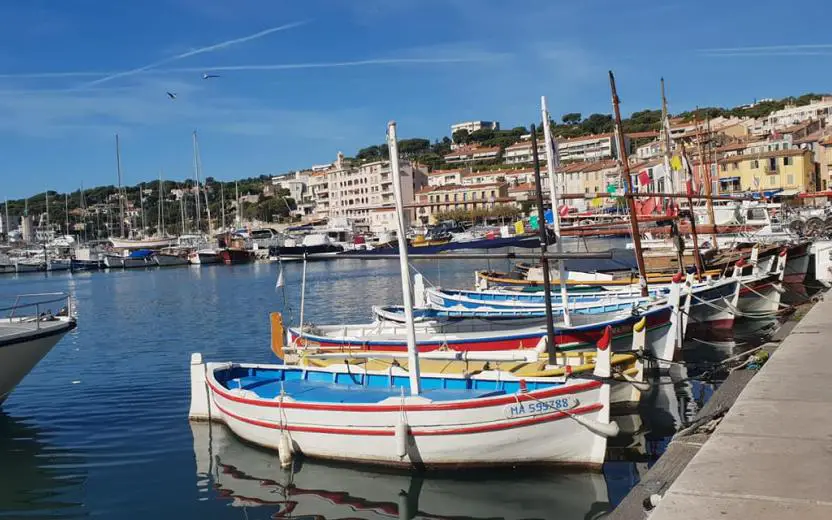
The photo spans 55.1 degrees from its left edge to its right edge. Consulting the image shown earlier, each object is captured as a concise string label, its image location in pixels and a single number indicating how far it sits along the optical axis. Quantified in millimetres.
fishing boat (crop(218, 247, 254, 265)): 106188
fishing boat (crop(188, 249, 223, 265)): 107125
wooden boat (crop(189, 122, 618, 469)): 11820
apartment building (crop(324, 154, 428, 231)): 150500
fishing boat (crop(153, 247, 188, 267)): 109300
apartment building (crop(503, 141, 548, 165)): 177000
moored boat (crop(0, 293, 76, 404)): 16734
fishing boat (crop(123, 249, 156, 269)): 109000
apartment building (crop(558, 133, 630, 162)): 157250
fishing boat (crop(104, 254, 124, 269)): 109125
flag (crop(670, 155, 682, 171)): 31750
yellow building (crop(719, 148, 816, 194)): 89000
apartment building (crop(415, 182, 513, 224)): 139000
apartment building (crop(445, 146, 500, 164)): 193500
